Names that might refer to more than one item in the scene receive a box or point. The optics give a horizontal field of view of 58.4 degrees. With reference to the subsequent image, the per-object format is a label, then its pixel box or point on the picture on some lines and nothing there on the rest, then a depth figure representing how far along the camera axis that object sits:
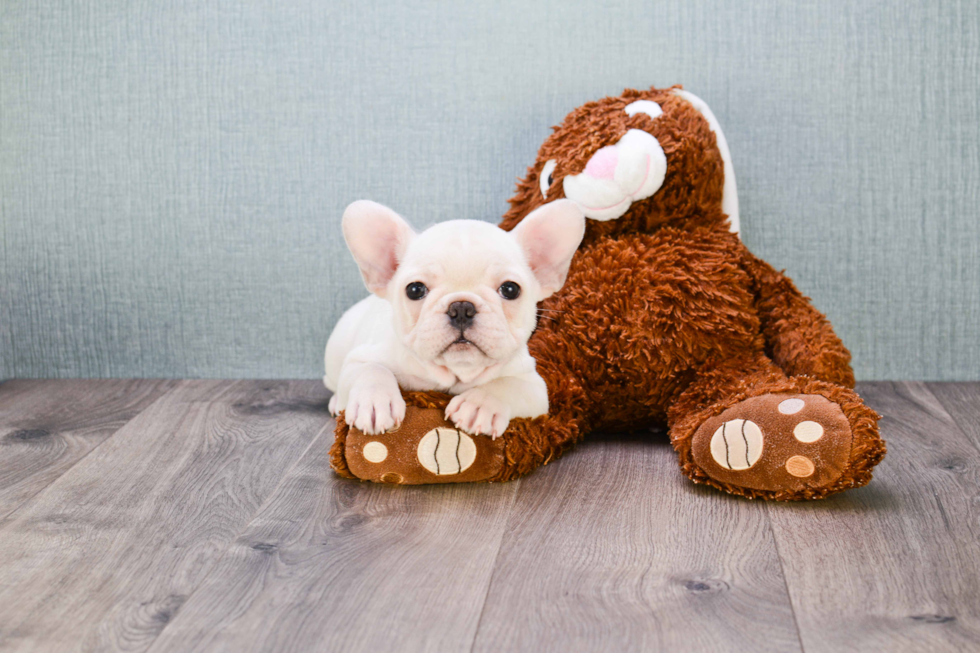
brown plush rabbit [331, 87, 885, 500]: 1.16
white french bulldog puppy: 1.10
